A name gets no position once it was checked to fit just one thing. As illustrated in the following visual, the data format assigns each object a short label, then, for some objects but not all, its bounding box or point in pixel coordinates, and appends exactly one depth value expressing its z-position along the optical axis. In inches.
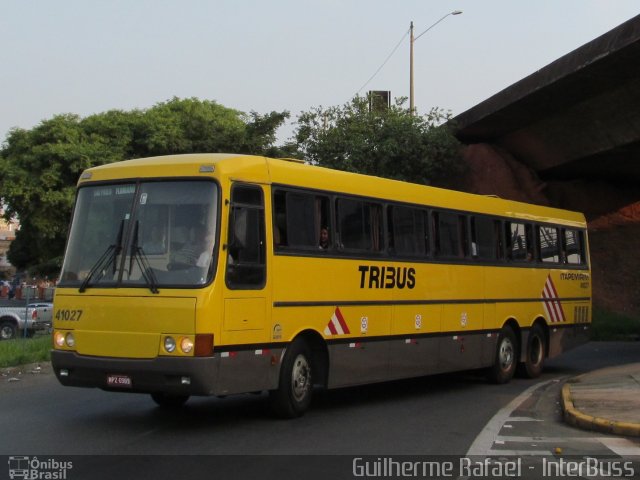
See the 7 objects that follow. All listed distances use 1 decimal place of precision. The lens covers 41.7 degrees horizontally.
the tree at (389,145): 1120.8
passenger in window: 434.0
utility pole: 1358.3
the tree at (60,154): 1603.1
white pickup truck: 1178.6
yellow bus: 358.9
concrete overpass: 780.0
